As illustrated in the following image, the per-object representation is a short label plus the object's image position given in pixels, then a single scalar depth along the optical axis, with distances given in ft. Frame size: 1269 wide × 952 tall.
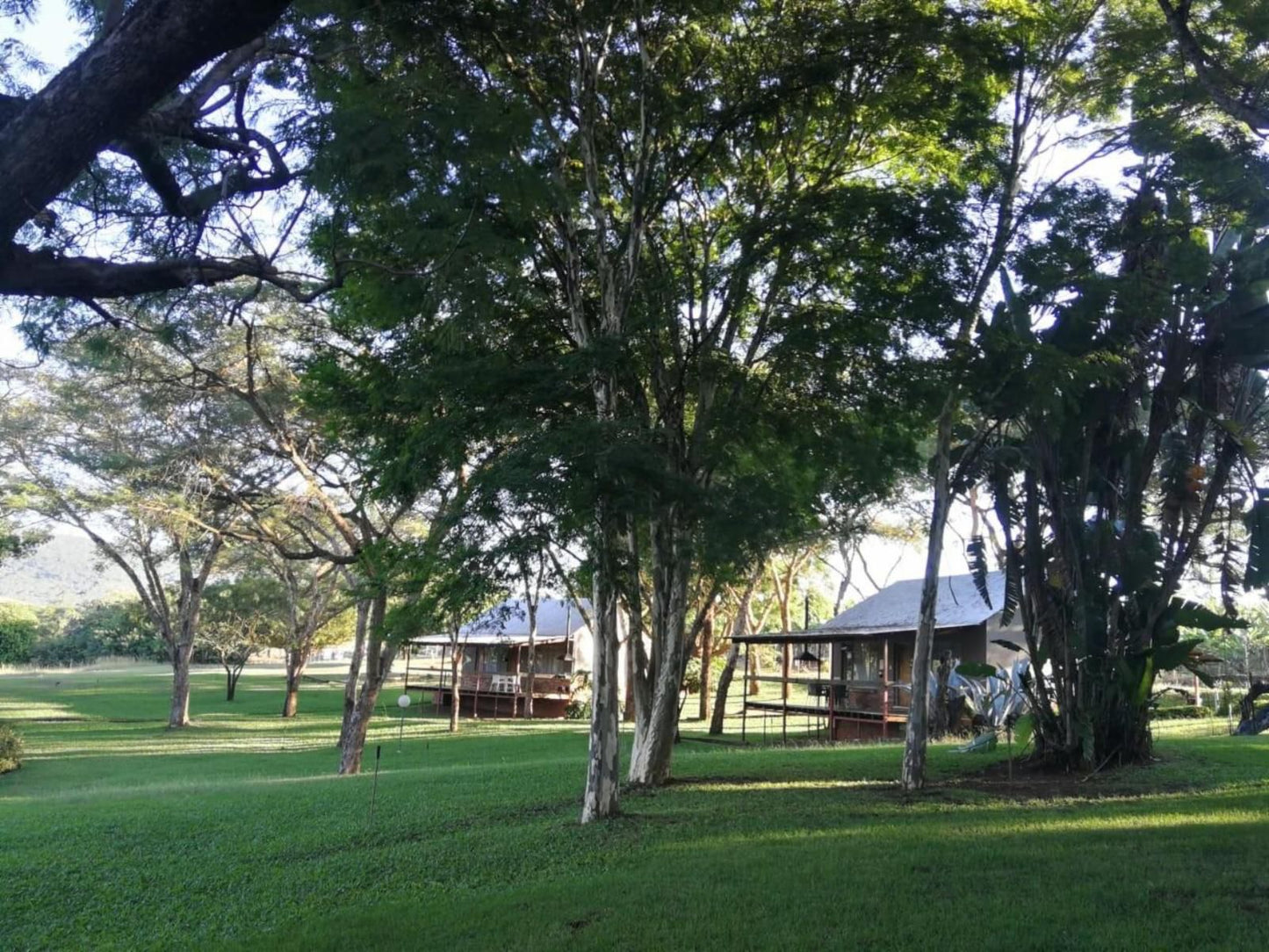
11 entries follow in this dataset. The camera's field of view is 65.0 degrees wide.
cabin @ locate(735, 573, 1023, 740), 85.15
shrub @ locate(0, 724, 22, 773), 73.41
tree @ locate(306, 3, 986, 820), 31.81
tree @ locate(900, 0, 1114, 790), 38.24
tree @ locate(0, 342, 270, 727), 73.00
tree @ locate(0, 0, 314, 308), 14.47
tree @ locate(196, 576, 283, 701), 164.45
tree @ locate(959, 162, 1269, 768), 40.29
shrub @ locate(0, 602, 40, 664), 200.95
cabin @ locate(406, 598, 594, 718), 130.41
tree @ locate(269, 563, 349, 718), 129.39
